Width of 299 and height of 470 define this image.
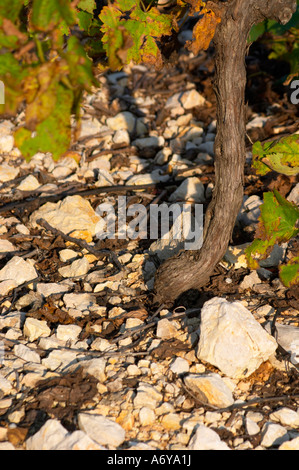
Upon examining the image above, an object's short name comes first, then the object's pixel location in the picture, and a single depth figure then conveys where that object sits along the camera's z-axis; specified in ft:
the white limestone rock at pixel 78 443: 12.54
